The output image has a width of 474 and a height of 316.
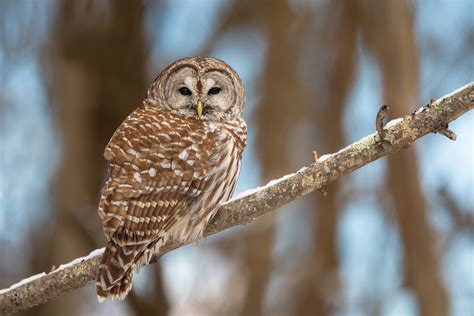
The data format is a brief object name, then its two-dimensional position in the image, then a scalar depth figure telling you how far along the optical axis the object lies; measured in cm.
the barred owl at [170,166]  812
